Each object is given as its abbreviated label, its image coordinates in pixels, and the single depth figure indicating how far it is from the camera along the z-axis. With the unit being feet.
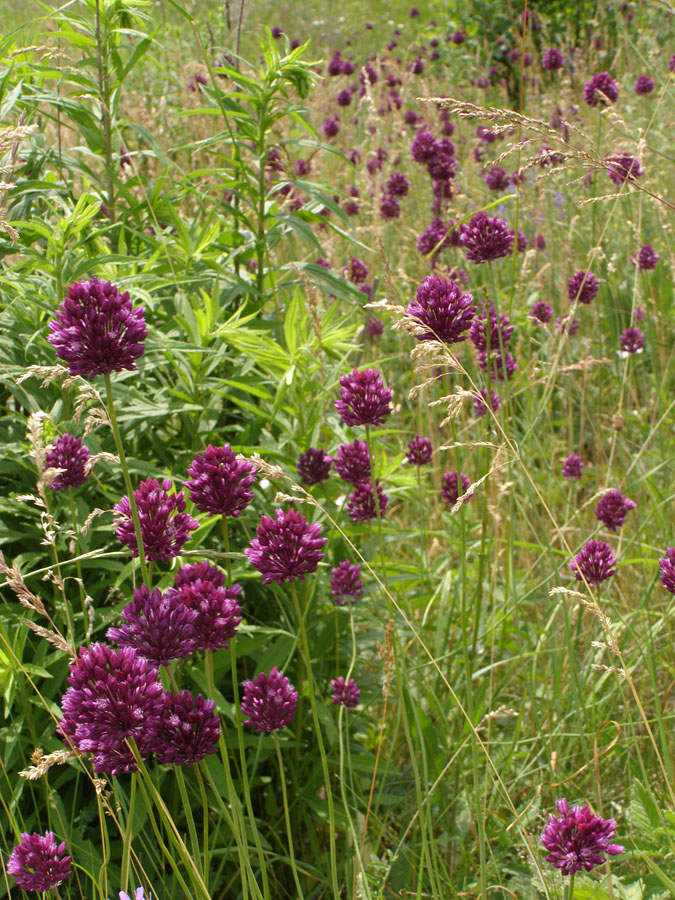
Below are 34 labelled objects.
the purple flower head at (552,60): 7.08
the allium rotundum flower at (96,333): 2.62
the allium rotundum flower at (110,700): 2.50
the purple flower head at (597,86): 5.35
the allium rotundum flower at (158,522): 2.75
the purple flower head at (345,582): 3.16
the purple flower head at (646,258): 4.70
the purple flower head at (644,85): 6.81
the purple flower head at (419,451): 3.44
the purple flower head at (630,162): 4.17
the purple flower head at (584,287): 4.08
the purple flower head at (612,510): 3.49
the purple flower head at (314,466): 3.27
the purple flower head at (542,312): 4.51
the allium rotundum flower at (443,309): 3.01
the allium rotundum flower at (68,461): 3.07
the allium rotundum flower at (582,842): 2.67
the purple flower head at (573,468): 3.94
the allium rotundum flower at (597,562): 3.21
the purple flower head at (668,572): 2.94
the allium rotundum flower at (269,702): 2.81
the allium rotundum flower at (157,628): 2.59
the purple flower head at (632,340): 4.43
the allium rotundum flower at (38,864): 2.74
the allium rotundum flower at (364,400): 3.02
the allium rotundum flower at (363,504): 3.25
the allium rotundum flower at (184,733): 2.65
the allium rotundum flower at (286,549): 2.75
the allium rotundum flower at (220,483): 2.78
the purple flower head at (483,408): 3.65
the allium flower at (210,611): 2.66
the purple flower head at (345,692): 3.09
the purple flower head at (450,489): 3.66
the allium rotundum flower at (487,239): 3.32
